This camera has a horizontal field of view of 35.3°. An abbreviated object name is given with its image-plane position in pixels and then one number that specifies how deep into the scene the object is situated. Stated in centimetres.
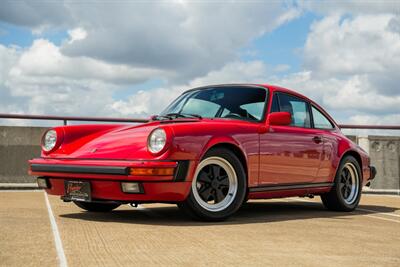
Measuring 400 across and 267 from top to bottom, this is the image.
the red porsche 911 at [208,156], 557
